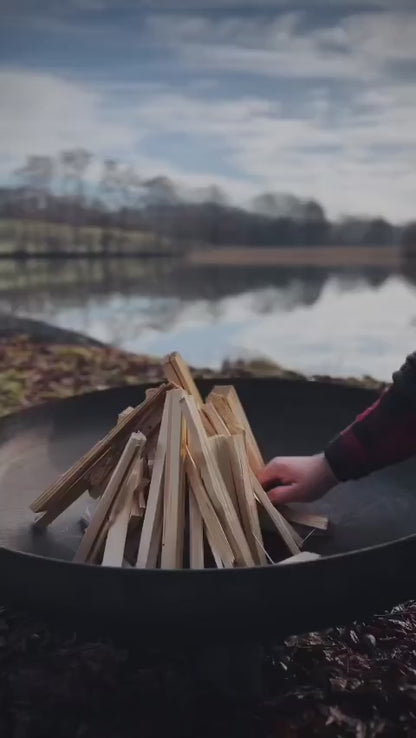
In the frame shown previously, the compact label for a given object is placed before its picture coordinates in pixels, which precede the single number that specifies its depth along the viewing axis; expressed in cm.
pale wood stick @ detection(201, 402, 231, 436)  136
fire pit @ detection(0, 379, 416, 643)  97
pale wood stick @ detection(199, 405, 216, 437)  136
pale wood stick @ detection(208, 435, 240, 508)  126
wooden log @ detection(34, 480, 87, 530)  133
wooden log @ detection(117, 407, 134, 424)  133
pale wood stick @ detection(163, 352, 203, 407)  139
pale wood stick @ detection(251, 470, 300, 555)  129
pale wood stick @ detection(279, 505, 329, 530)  138
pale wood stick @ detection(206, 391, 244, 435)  142
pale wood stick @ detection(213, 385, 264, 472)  143
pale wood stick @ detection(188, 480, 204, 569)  117
